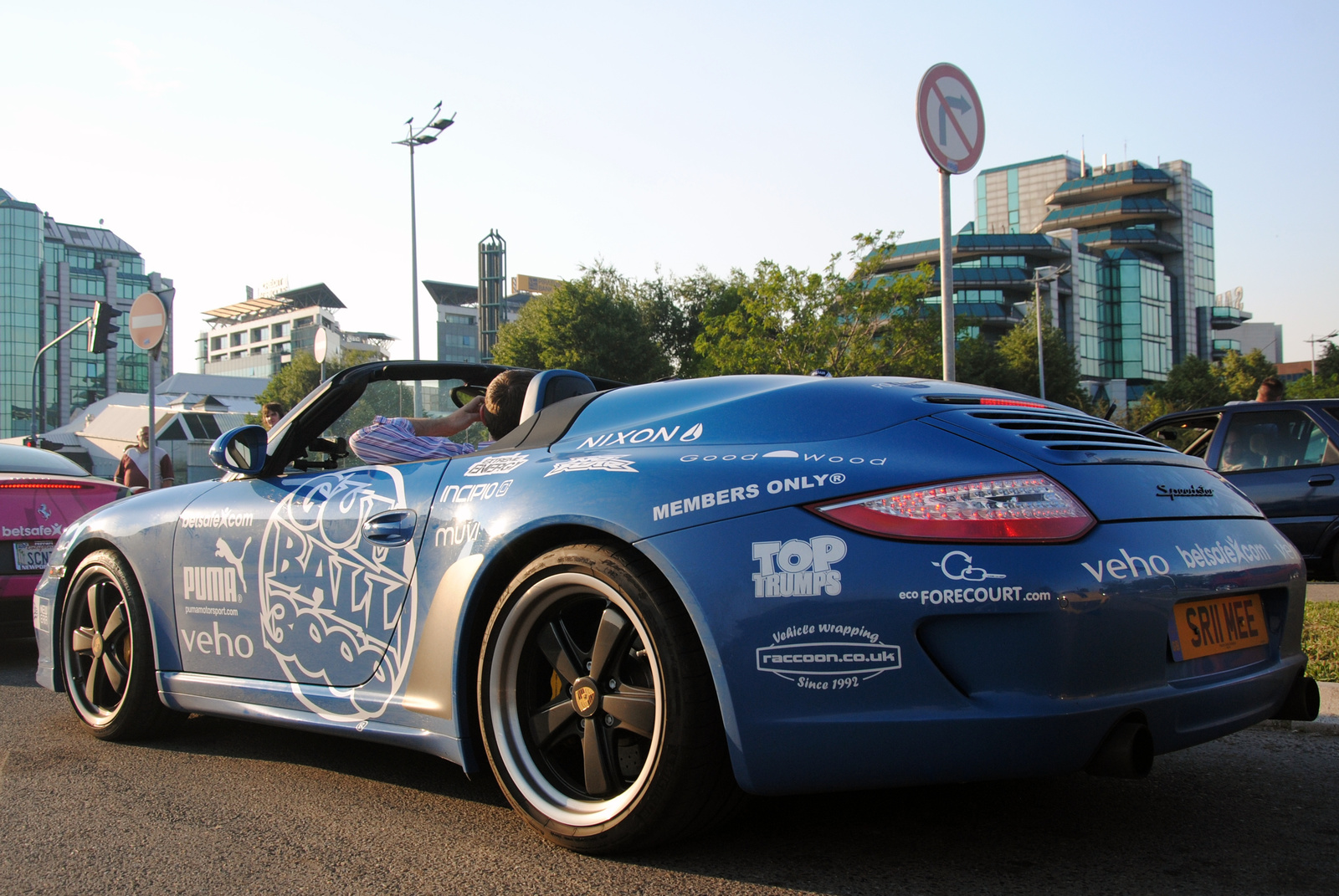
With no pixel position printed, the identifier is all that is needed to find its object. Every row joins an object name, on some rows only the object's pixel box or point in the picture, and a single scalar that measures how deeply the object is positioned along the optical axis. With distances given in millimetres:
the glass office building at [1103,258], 89062
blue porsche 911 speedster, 2135
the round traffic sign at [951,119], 6695
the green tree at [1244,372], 59312
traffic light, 16328
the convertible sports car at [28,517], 6172
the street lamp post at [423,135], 28547
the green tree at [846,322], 29609
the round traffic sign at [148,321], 10297
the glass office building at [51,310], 122125
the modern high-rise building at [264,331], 144000
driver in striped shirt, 3449
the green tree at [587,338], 44500
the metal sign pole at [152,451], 10791
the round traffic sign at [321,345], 13539
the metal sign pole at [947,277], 6824
